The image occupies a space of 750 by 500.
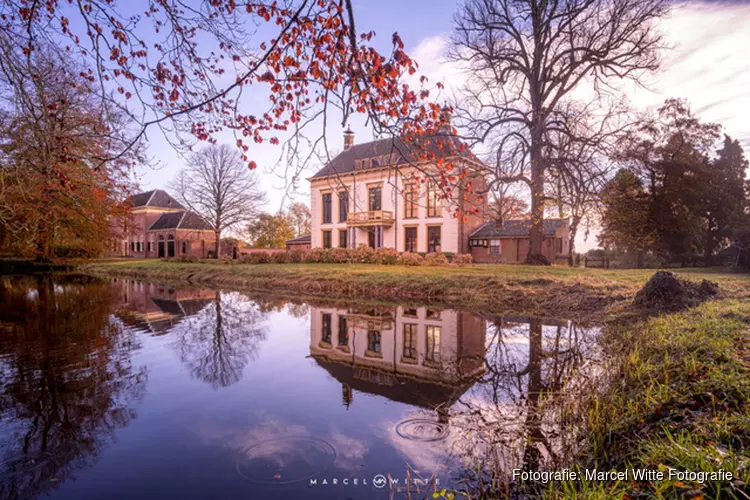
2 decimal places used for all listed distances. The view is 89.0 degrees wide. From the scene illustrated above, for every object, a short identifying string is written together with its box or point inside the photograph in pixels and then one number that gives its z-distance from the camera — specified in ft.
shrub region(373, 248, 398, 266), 67.26
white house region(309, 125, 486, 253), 94.32
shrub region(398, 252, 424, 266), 64.28
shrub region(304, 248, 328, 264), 73.97
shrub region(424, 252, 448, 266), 63.21
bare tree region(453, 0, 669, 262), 41.62
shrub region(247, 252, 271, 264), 79.36
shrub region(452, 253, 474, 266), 67.26
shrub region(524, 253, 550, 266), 57.82
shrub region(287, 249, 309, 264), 76.64
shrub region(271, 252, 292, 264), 77.87
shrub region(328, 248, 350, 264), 71.41
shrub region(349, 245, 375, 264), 69.00
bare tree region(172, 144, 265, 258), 106.73
